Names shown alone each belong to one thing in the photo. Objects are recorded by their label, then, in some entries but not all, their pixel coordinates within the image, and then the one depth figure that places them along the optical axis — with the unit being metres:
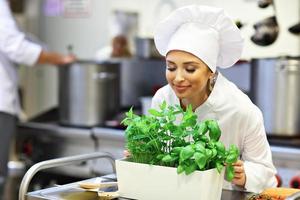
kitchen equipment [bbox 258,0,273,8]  2.81
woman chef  1.63
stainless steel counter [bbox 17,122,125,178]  3.03
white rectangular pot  1.33
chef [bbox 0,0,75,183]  2.99
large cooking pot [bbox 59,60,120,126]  3.17
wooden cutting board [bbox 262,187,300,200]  1.53
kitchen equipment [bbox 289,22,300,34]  2.83
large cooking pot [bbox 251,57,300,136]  2.59
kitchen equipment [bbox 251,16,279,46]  2.82
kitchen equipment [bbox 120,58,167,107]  3.42
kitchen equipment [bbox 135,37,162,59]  3.39
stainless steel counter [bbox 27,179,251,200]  1.49
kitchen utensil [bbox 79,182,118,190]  1.58
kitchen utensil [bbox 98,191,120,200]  1.48
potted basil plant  1.33
